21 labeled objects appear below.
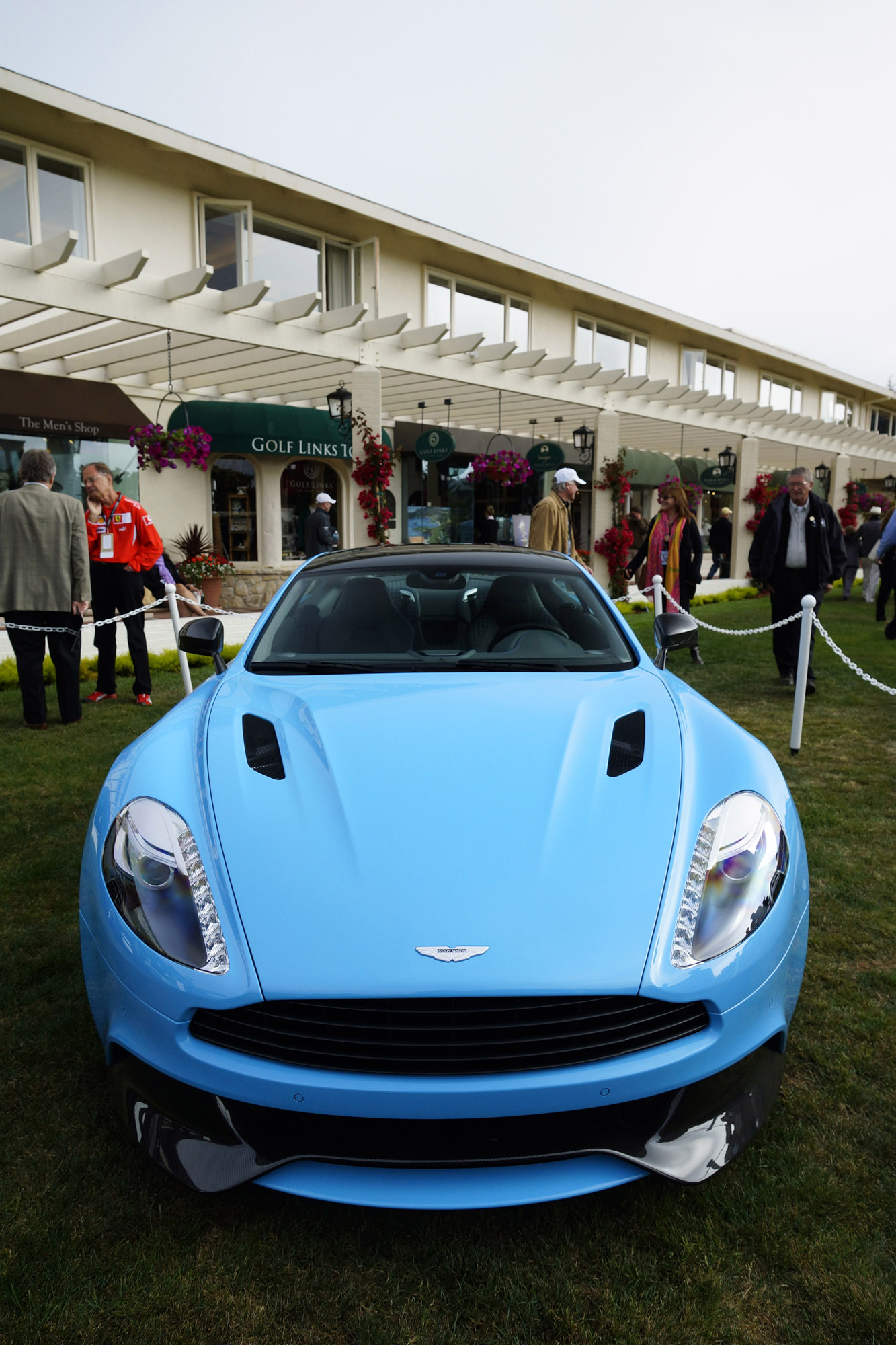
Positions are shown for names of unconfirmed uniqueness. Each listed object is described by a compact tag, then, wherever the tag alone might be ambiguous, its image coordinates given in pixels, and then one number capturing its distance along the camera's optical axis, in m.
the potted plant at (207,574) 13.46
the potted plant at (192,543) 13.88
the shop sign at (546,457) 18.05
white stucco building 10.00
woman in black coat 8.73
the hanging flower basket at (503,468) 16.16
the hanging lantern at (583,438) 17.30
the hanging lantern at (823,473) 28.29
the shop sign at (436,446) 15.47
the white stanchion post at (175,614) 7.35
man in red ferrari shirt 7.33
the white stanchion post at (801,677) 5.55
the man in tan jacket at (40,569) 6.29
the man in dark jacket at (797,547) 7.19
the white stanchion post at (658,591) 7.99
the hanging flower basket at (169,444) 11.65
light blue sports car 1.56
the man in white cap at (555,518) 8.23
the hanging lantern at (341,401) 12.33
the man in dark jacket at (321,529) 12.34
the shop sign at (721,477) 21.03
